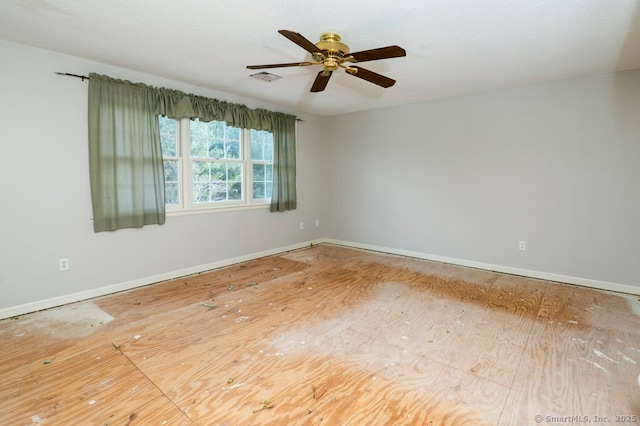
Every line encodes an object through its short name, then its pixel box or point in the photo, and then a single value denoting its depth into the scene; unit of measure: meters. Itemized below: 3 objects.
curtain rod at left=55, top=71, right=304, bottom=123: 3.14
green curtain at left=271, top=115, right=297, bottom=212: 5.26
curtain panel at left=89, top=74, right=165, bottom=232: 3.36
